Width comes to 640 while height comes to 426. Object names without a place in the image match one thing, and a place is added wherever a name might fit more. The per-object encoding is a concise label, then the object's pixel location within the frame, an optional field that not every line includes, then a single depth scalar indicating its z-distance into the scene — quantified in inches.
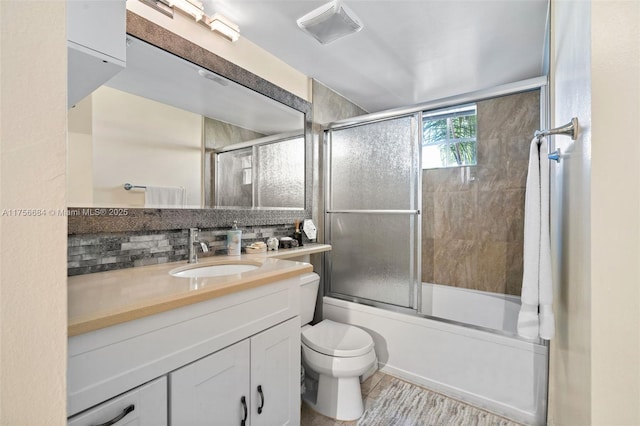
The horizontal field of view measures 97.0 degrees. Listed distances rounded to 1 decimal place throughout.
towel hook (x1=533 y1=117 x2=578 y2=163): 29.0
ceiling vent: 61.0
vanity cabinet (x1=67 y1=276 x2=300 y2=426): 28.8
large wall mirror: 48.9
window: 104.0
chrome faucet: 58.7
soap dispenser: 65.9
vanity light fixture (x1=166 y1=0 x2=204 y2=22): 58.1
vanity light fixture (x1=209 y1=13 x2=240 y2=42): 63.8
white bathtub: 63.0
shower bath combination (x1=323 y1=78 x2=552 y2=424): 67.9
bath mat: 62.5
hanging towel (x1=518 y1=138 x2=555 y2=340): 45.8
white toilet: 62.2
